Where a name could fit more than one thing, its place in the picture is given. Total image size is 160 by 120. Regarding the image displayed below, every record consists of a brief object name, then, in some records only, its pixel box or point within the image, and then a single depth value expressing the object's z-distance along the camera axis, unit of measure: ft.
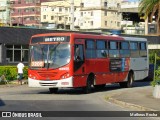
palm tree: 106.51
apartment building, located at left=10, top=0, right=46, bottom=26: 477.77
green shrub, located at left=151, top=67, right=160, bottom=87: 74.80
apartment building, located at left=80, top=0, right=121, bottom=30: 433.48
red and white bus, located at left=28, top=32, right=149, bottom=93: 80.43
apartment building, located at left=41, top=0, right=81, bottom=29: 463.83
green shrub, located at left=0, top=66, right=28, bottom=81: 119.73
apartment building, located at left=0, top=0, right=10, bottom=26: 411.17
